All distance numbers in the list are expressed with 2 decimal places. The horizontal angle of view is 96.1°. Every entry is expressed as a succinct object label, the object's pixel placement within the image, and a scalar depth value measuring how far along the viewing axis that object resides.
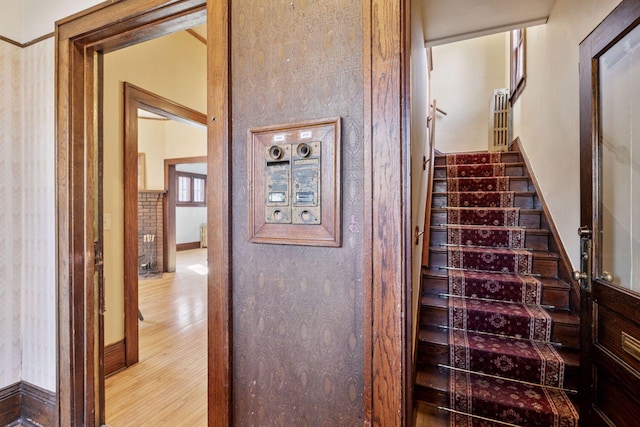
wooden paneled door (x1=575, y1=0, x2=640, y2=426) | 1.16
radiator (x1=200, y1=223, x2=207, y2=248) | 9.11
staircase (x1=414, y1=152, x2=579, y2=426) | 1.77
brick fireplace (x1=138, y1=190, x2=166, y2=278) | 5.50
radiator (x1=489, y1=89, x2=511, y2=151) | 4.30
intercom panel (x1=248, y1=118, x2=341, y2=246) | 0.93
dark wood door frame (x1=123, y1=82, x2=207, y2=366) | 2.38
